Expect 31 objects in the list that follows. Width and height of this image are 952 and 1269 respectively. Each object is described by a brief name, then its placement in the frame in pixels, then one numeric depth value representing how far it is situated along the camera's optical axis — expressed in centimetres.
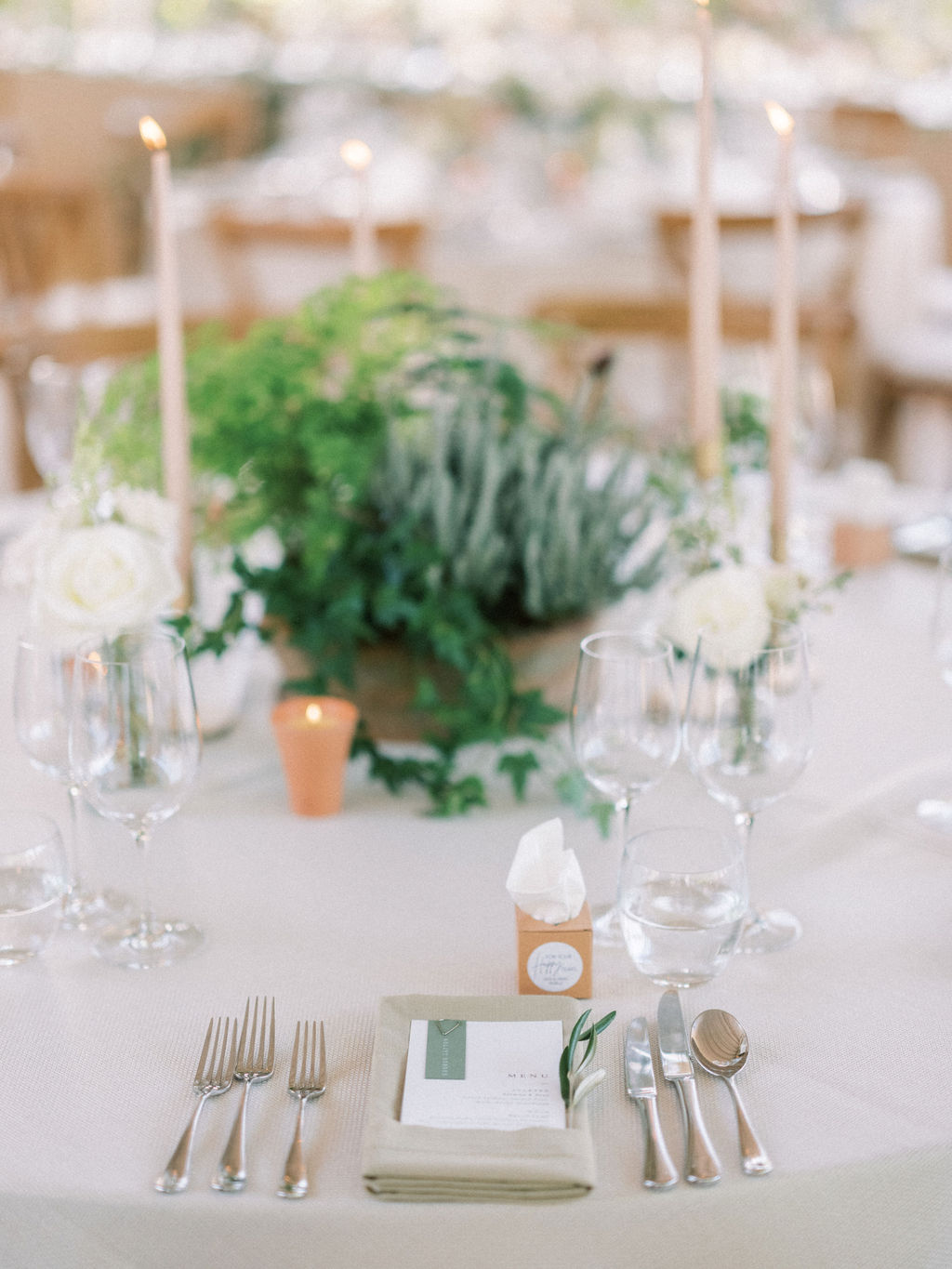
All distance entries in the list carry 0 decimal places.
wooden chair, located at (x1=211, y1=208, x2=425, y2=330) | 341
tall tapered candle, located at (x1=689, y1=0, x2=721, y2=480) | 122
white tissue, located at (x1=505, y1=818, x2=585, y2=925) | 91
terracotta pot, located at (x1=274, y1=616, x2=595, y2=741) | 129
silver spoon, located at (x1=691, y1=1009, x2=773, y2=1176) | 84
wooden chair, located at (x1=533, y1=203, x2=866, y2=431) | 346
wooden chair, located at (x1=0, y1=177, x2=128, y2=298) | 412
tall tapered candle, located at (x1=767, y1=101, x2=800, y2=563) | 122
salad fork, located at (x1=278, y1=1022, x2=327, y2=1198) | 74
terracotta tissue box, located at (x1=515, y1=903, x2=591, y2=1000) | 91
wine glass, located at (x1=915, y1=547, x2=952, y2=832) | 122
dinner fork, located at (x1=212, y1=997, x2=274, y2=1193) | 74
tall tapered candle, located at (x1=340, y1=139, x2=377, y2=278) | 172
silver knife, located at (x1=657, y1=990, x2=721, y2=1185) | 75
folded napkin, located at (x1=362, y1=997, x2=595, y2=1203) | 73
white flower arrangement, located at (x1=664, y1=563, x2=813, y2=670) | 111
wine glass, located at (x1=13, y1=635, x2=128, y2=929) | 107
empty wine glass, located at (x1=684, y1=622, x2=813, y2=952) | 99
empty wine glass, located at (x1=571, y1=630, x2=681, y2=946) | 102
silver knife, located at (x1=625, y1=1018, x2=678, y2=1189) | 75
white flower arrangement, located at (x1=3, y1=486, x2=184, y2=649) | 107
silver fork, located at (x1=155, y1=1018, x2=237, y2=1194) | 74
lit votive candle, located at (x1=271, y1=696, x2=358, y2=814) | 120
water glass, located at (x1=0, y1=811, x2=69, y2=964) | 98
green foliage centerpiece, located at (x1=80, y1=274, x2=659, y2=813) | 125
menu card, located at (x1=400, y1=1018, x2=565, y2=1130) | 78
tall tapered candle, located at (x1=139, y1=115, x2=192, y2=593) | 122
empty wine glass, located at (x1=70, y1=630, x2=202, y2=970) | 97
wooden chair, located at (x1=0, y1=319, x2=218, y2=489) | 309
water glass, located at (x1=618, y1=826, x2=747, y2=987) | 87
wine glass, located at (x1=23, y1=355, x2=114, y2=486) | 177
